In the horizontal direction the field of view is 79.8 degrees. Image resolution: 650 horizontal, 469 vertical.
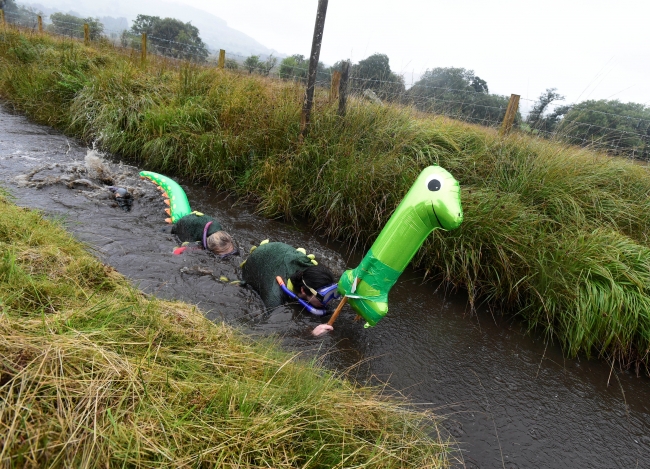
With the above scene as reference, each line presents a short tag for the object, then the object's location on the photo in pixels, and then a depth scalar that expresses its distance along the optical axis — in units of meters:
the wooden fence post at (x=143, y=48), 9.95
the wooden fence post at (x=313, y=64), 5.90
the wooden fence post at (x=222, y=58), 9.75
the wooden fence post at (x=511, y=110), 6.88
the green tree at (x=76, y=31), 12.91
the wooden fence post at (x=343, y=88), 6.25
